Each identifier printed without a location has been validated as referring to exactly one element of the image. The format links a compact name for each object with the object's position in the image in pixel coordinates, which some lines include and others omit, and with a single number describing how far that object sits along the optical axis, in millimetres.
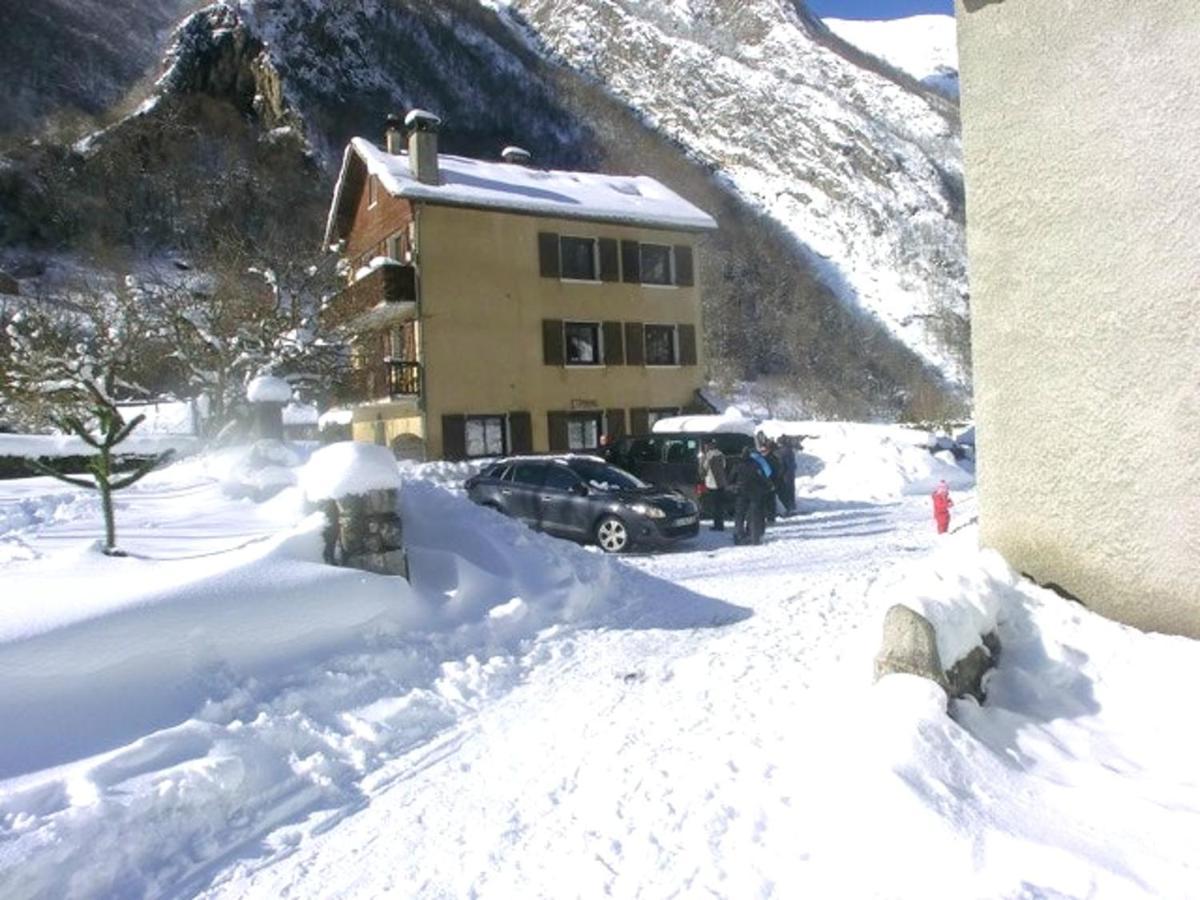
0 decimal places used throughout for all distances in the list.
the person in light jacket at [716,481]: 14445
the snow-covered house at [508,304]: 24562
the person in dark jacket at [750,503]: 13016
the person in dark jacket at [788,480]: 16312
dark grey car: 12859
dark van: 16766
